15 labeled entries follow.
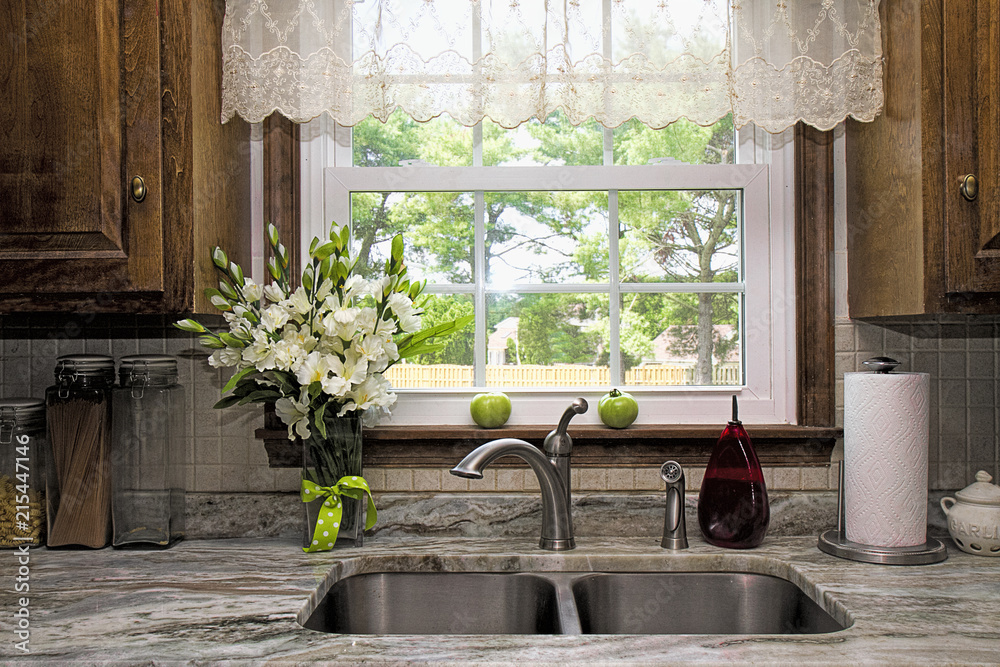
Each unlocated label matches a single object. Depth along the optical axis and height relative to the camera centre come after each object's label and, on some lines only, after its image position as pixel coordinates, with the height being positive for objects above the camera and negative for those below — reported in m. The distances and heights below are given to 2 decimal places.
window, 1.69 +0.22
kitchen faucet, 1.41 -0.27
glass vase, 1.40 -0.23
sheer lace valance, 1.45 +0.59
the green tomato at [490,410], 1.57 -0.13
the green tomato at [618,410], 1.56 -0.14
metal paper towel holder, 1.29 -0.38
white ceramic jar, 1.34 -0.33
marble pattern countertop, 0.95 -0.40
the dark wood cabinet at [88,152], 1.24 +0.35
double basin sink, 1.33 -0.48
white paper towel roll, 1.29 -0.20
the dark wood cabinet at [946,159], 1.22 +0.33
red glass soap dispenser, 1.39 -0.29
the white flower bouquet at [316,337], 1.33 +0.03
